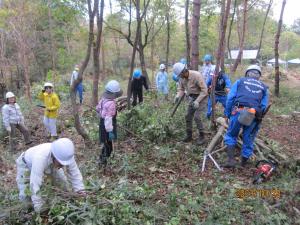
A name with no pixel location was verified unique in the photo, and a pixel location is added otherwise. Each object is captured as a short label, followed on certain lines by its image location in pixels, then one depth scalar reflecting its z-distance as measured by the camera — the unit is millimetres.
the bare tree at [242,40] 12896
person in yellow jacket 6396
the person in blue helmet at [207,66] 7187
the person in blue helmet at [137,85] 7991
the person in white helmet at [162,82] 9163
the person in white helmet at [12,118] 6198
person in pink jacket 4172
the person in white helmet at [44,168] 2452
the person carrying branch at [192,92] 4755
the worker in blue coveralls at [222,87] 5879
